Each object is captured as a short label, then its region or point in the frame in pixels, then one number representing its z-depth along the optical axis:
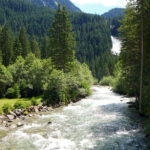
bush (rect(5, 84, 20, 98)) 29.36
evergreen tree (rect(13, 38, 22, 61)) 54.91
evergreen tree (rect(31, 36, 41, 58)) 66.99
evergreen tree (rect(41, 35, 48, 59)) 70.56
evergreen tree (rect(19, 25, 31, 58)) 57.81
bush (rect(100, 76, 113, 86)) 88.36
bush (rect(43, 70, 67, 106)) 27.19
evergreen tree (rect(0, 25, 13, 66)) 52.41
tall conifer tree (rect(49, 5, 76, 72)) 37.12
